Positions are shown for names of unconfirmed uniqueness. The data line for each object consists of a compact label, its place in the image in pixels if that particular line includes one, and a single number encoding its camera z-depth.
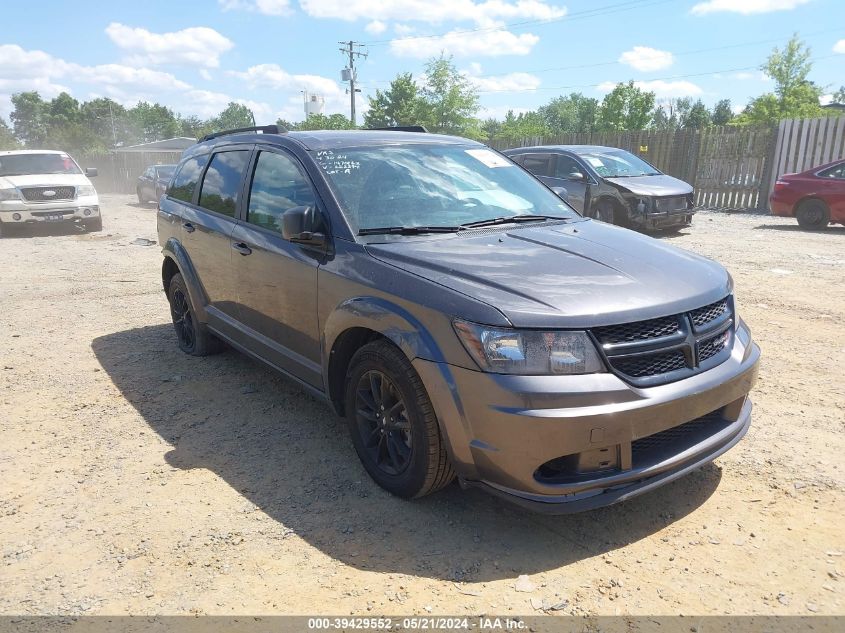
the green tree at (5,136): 71.12
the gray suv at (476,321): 2.51
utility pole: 54.66
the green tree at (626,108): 61.72
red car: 11.80
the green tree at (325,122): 53.54
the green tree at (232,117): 128.00
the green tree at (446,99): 57.75
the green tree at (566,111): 116.78
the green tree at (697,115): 100.38
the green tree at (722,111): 112.50
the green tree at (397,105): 50.56
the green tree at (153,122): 107.75
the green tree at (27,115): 114.44
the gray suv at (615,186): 10.98
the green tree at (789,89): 48.72
